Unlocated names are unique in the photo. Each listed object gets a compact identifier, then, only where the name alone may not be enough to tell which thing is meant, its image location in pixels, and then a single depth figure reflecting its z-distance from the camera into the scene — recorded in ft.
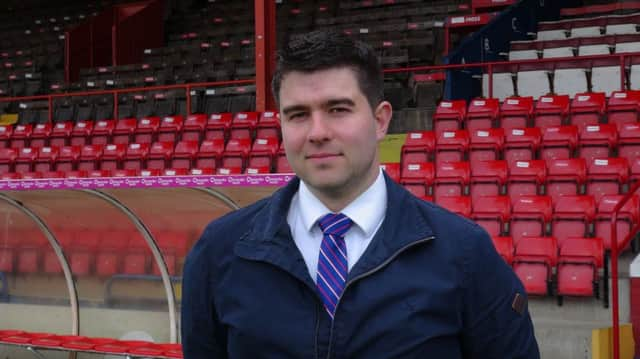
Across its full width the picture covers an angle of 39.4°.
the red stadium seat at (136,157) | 47.98
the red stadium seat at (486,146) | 39.19
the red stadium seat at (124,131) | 52.54
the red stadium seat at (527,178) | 35.50
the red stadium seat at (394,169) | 37.83
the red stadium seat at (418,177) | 36.47
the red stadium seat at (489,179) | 36.04
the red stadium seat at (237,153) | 44.75
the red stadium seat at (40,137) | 55.57
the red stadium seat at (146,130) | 51.49
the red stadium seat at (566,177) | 34.94
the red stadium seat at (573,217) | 32.22
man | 5.99
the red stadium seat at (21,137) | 56.34
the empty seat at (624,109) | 40.42
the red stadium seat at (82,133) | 53.93
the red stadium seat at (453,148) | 39.78
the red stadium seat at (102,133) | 53.42
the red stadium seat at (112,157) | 48.78
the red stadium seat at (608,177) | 34.60
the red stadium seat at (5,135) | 57.21
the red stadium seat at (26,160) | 51.70
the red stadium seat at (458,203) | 33.24
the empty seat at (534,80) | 49.98
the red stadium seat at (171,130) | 50.42
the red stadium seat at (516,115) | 42.50
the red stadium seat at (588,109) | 41.04
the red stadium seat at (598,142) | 37.35
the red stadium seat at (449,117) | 43.39
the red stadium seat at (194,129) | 49.78
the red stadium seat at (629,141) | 36.83
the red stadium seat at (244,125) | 48.24
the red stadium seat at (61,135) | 54.80
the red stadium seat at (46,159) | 50.96
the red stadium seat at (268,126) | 47.16
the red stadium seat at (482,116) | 43.01
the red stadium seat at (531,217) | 32.68
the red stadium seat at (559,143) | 37.93
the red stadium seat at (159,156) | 47.21
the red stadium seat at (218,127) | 49.21
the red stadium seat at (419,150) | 40.47
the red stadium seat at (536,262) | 29.60
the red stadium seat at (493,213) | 32.78
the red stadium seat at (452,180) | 36.14
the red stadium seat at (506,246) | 30.27
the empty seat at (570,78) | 49.60
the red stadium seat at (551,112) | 41.73
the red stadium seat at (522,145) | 38.63
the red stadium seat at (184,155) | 46.44
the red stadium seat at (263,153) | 43.70
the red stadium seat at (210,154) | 45.57
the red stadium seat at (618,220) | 31.58
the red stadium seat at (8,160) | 52.54
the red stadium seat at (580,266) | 29.04
